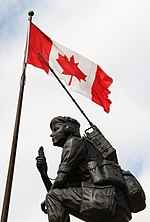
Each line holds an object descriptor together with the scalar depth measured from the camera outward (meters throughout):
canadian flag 12.35
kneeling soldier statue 7.94
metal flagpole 8.77
